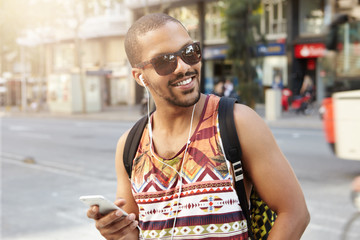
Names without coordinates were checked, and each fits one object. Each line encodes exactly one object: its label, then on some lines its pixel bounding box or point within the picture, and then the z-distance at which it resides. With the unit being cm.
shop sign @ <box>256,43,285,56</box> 2869
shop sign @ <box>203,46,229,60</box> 3183
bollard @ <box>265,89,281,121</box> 2052
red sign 2700
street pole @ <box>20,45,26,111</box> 3818
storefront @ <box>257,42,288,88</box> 2884
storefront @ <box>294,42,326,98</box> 2720
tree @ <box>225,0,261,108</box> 2216
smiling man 171
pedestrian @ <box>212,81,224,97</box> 2290
